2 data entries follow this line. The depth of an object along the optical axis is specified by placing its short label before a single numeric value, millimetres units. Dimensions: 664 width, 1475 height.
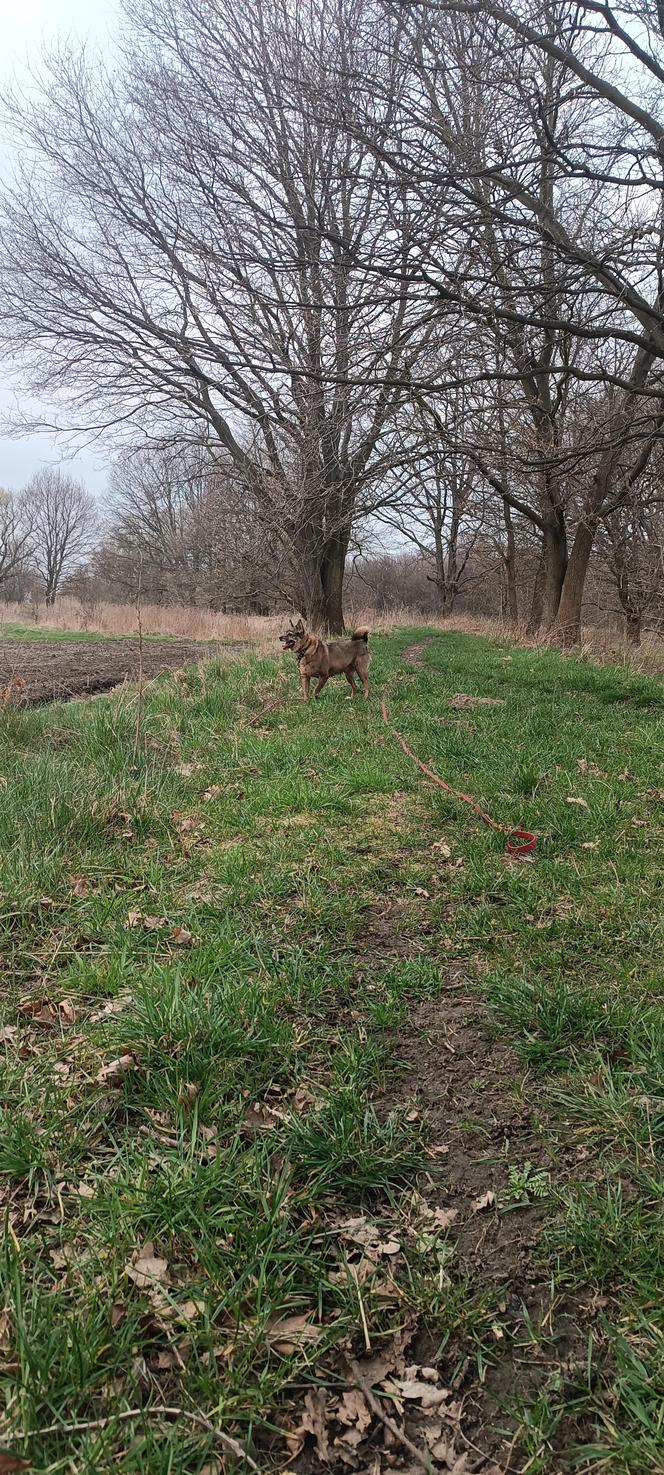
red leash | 3627
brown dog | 7379
